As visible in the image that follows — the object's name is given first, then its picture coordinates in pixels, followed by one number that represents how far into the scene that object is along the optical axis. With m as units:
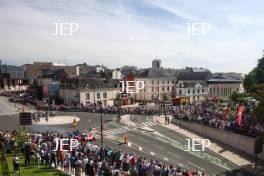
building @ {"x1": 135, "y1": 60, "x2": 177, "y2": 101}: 63.10
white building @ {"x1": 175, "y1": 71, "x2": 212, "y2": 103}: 66.42
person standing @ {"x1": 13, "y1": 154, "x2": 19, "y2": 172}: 15.80
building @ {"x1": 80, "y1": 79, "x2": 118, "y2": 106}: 50.86
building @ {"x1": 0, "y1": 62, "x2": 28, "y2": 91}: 85.70
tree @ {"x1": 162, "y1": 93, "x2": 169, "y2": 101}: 59.90
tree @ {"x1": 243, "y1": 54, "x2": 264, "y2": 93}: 50.07
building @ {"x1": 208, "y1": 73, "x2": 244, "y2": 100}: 71.48
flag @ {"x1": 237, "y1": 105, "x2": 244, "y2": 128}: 25.50
